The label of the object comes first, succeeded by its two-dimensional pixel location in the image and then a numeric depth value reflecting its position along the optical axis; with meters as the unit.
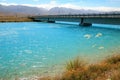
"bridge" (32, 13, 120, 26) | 24.18
